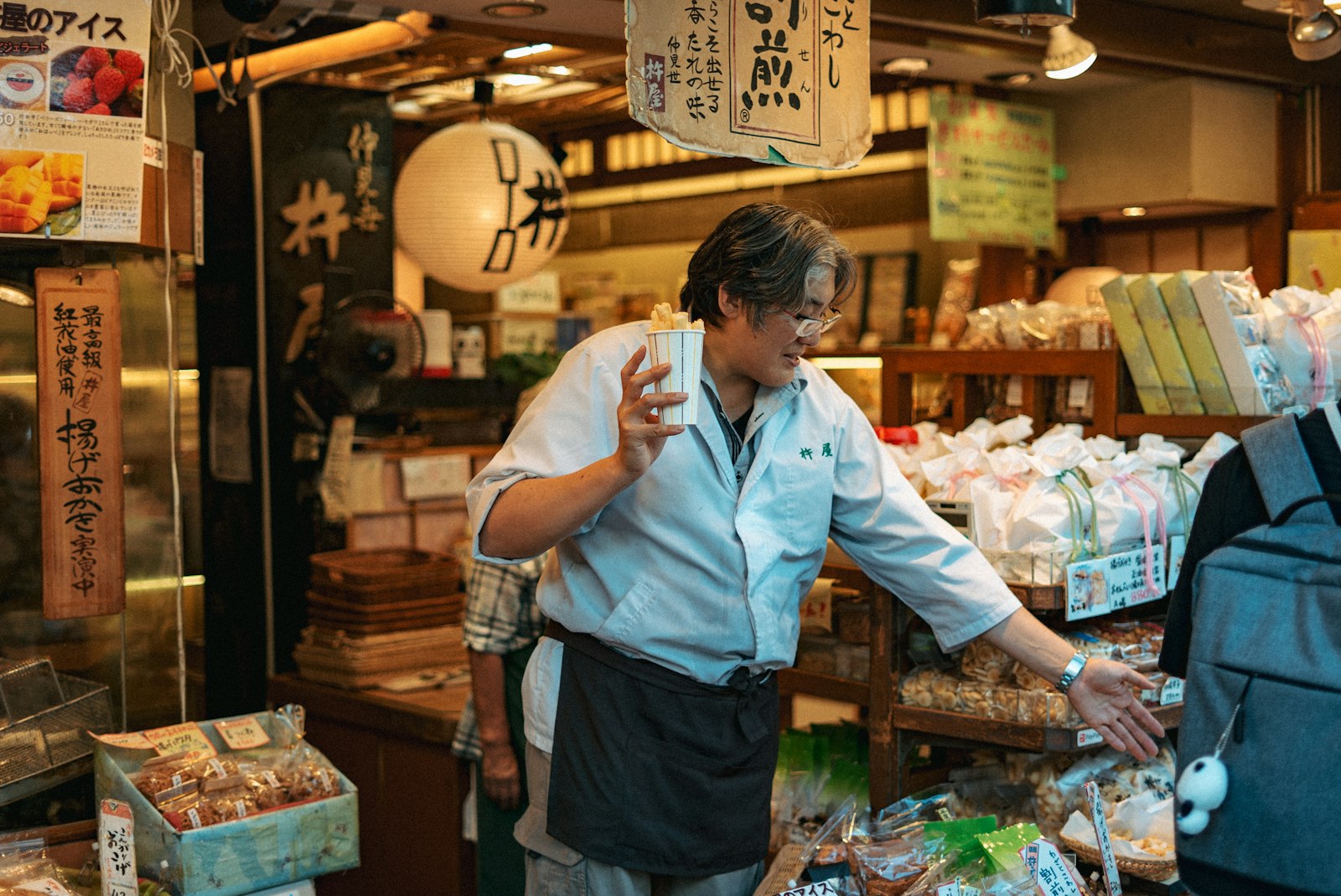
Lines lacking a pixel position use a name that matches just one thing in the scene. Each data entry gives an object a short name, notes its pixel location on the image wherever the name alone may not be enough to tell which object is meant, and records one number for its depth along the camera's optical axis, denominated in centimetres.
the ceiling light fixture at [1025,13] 287
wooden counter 389
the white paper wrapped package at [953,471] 283
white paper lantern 482
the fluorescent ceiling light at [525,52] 527
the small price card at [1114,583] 257
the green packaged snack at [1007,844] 232
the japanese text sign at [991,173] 534
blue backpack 152
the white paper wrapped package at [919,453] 294
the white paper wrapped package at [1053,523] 258
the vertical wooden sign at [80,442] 274
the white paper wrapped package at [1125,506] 268
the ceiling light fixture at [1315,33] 381
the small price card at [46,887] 234
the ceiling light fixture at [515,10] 418
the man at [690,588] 220
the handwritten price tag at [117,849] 229
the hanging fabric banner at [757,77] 263
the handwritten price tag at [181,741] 258
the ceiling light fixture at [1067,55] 420
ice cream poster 261
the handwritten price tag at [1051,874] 226
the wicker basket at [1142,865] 251
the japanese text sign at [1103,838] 233
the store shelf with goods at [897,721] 260
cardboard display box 235
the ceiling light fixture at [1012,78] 532
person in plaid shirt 329
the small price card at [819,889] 217
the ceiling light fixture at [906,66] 505
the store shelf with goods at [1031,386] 332
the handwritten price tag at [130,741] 256
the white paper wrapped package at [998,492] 268
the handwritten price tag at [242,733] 270
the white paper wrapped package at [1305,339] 313
